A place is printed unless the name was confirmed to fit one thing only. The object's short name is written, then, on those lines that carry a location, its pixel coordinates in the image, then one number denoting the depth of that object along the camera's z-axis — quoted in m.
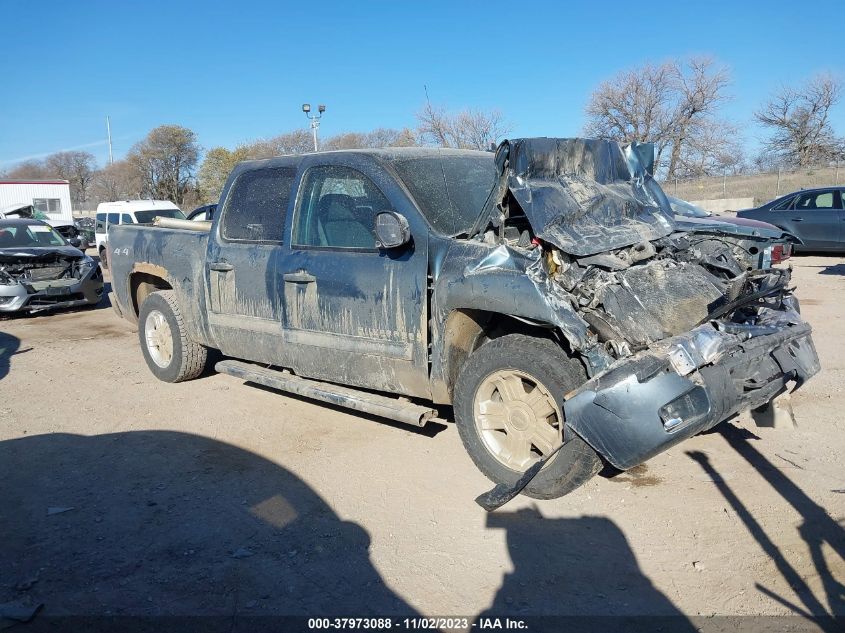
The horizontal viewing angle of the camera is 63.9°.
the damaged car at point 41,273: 10.55
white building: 35.25
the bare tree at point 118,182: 48.22
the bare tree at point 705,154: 36.75
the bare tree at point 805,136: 38.66
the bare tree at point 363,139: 41.34
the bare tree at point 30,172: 75.12
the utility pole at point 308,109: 23.86
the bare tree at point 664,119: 37.03
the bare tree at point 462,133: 26.59
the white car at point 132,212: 16.77
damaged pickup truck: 3.42
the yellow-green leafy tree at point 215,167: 42.28
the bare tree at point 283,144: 42.24
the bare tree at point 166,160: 46.66
